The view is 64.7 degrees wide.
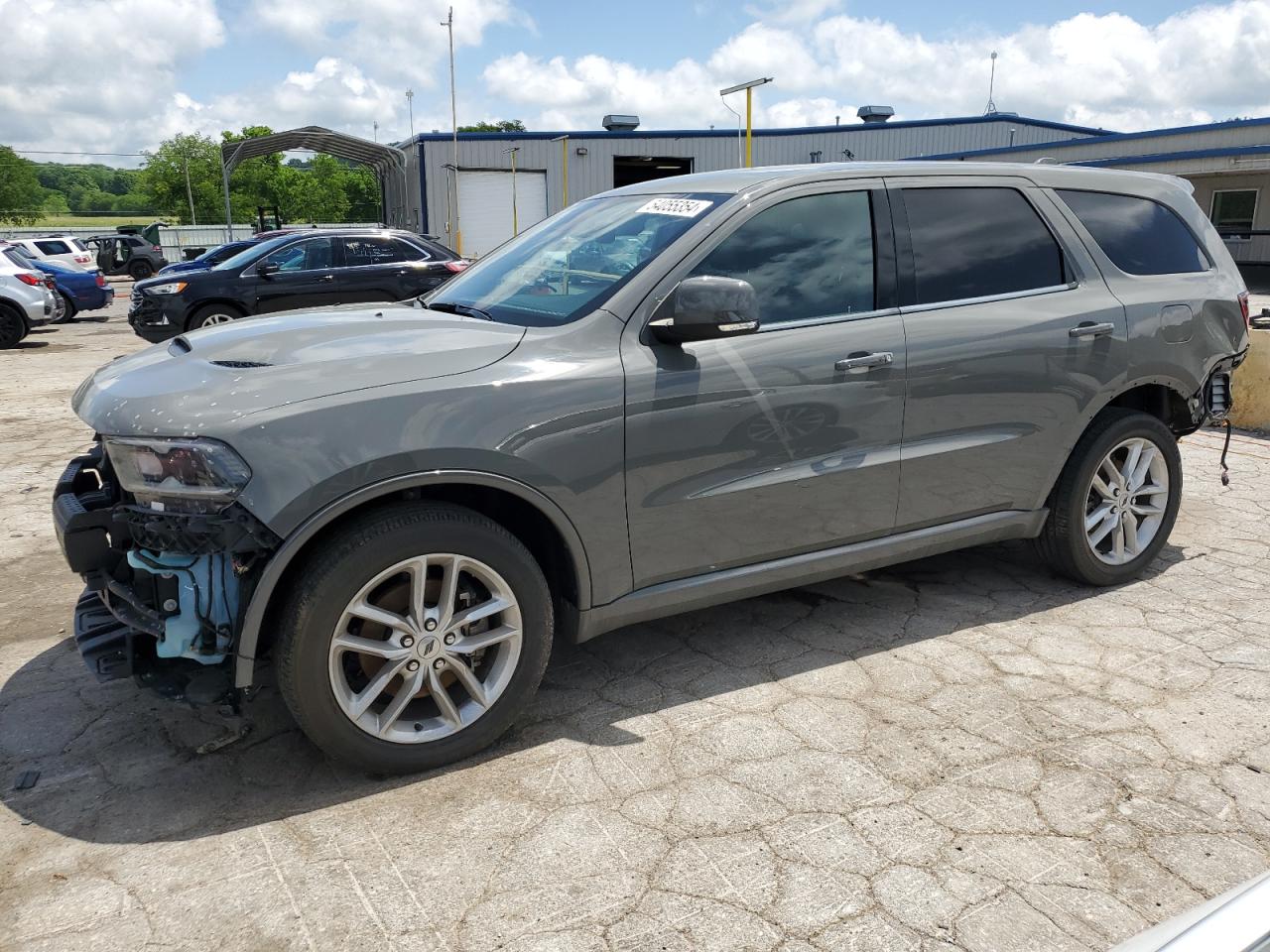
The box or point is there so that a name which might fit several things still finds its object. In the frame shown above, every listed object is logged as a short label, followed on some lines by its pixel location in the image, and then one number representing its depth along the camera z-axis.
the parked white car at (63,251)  25.58
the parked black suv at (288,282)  12.65
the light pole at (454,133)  23.33
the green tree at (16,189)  87.44
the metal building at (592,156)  33.47
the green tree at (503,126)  120.19
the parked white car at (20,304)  14.95
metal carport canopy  30.09
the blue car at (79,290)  18.84
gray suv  2.85
